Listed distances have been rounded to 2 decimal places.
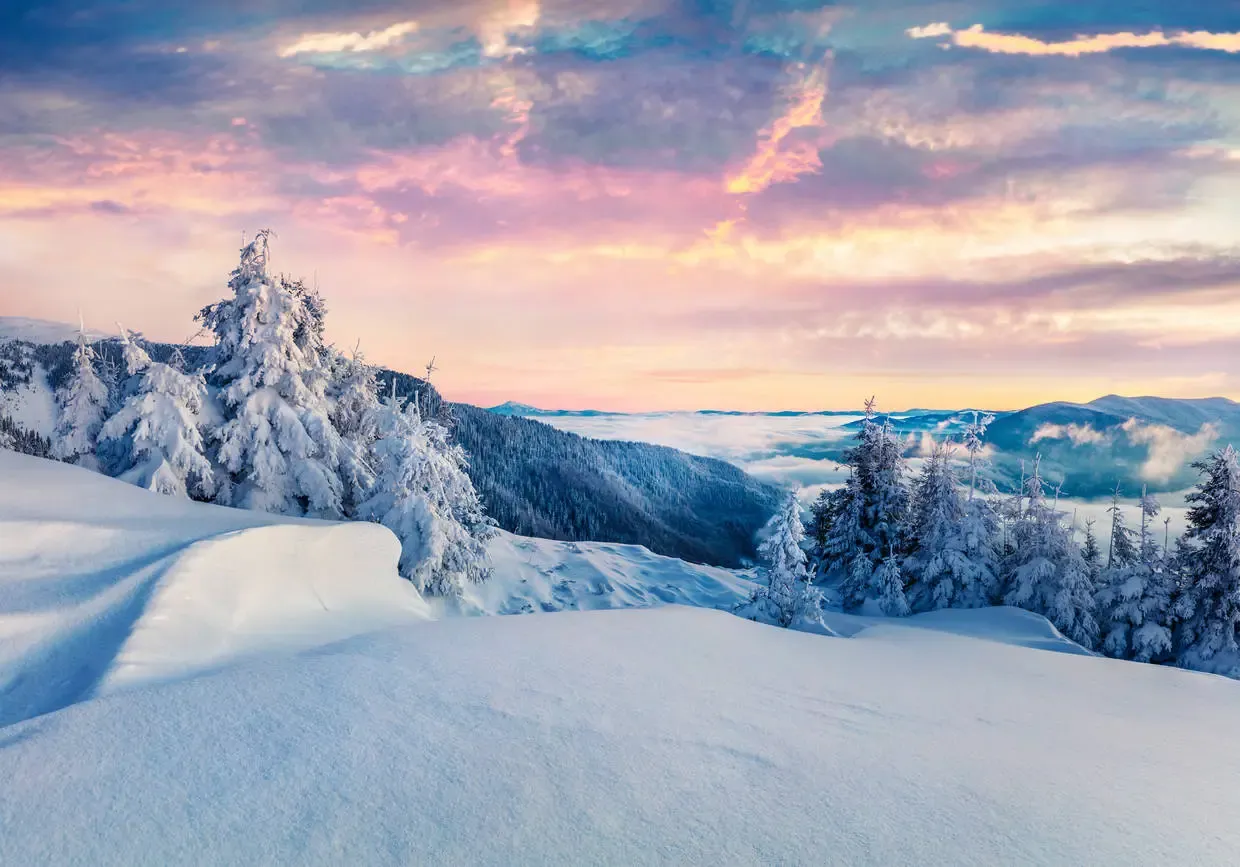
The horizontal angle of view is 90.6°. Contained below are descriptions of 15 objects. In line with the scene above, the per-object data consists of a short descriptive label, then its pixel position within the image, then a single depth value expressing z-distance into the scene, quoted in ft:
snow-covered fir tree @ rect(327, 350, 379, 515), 67.67
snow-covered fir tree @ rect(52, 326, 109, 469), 62.49
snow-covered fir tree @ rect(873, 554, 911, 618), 85.92
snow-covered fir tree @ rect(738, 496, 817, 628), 67.67
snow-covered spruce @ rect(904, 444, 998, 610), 86.69
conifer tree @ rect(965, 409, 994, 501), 94.68
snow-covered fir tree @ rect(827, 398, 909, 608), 95.71
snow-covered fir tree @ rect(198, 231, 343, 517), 59.31
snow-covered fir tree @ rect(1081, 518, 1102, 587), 100.00
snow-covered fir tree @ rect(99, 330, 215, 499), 53.98
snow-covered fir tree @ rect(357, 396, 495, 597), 64.23
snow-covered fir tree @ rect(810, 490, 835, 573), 105.40
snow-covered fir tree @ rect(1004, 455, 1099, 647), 80.07
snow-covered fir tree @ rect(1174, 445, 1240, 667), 74.74
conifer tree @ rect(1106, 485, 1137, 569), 91.32
